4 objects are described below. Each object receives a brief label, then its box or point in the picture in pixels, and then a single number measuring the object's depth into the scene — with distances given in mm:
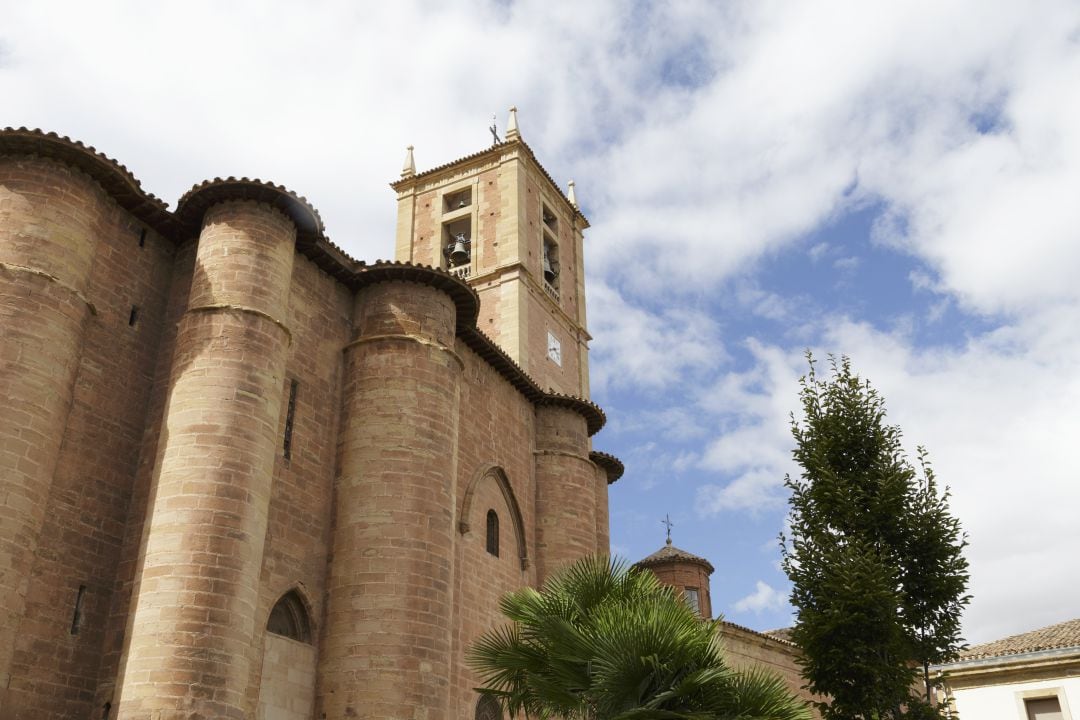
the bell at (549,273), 27711
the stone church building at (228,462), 10070
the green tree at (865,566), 11656
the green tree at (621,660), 8703
